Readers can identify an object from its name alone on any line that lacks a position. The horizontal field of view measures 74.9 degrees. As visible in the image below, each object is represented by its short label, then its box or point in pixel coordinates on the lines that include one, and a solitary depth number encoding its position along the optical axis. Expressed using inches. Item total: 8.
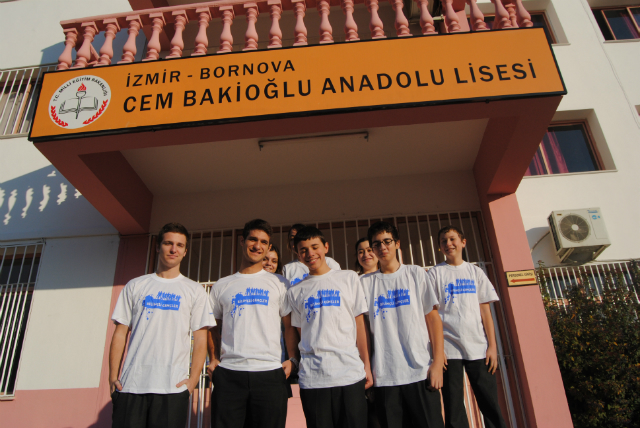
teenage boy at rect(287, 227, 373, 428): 87.8
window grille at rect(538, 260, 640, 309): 179.0
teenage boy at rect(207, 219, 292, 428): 88.5
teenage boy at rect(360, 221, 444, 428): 93.0
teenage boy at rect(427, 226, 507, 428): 109.1
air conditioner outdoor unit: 176.6
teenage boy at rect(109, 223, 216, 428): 88.3
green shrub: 139.9
